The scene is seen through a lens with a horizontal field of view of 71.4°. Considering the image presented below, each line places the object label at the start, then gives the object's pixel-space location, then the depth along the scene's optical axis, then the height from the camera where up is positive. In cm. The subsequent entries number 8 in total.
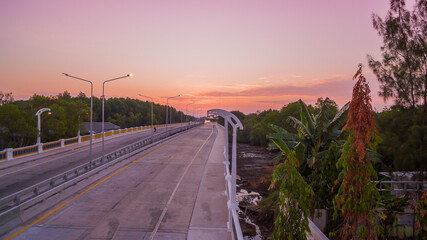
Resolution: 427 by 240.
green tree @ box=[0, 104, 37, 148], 3425 -112
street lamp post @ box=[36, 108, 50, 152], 3371 -255
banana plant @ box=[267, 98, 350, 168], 1454 -89
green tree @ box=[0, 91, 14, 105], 6131 +362
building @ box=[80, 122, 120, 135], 7114 -287
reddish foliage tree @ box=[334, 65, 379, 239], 564 -97
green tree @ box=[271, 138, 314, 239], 675 -187
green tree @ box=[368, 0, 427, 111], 845 +184
